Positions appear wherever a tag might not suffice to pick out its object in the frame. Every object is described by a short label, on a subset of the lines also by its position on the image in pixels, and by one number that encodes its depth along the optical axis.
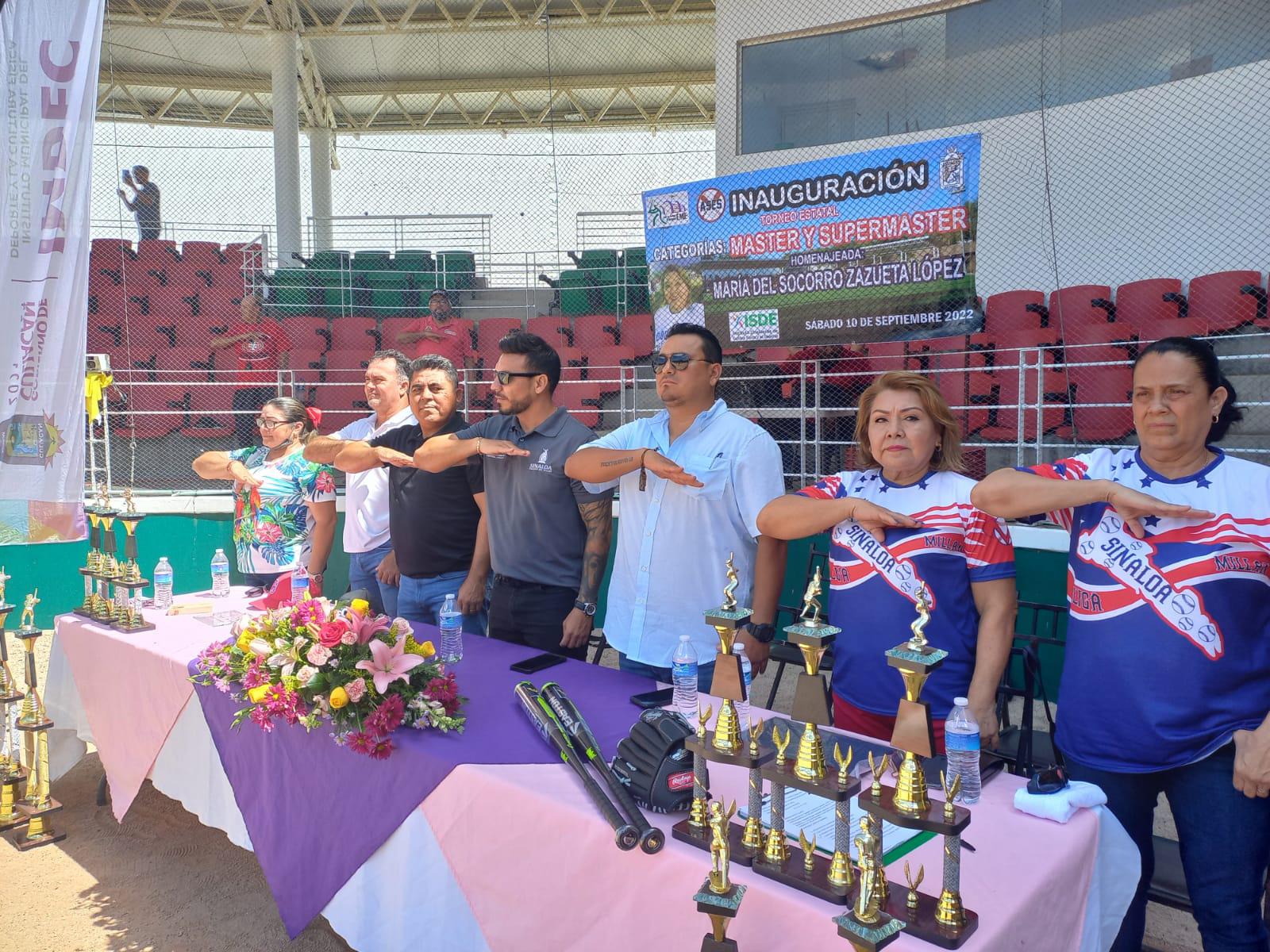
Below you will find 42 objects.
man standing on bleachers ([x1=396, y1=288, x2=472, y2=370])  7.72
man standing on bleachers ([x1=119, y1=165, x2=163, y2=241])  8.02
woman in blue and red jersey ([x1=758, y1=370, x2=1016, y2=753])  1.86
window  6.23
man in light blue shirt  2.36
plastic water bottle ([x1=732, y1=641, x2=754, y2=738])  1.63
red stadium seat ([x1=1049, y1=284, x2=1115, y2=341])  6.24
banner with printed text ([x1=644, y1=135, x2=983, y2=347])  4.14
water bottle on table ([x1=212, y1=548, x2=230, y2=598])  3.38
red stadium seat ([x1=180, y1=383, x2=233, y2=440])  6.99
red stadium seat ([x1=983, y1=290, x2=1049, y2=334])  6.36
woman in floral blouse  3.61
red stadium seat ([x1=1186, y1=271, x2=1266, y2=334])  5.53
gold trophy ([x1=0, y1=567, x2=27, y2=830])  2.88
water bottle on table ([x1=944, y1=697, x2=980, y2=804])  1.45
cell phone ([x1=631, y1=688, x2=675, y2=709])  1.99
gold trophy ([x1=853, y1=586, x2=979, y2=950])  1.10
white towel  1.40
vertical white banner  2.67
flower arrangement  1.83
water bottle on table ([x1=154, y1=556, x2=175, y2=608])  3.20
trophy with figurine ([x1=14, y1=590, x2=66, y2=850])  2.91
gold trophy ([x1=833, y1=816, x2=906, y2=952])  1.06
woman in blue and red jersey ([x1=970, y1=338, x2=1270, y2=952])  1.58
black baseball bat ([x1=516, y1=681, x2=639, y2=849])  1.35
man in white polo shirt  3.47
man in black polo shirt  3.03
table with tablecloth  1.29
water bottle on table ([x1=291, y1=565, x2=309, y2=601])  2.57
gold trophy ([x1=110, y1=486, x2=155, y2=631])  2.90
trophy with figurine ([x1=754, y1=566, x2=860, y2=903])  1.19
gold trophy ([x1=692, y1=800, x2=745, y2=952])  1.16
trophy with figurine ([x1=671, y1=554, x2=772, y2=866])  1.29
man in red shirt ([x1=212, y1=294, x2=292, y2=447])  7.00
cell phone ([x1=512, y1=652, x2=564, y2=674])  2.31
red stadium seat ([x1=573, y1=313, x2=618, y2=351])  8.48
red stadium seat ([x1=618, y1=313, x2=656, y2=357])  8.45
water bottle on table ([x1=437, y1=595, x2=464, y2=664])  2.39
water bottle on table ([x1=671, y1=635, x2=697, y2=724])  1.93
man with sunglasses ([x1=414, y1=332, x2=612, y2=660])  2.71
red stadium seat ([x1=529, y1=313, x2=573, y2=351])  8.63
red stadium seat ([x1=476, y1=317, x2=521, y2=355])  8.59
